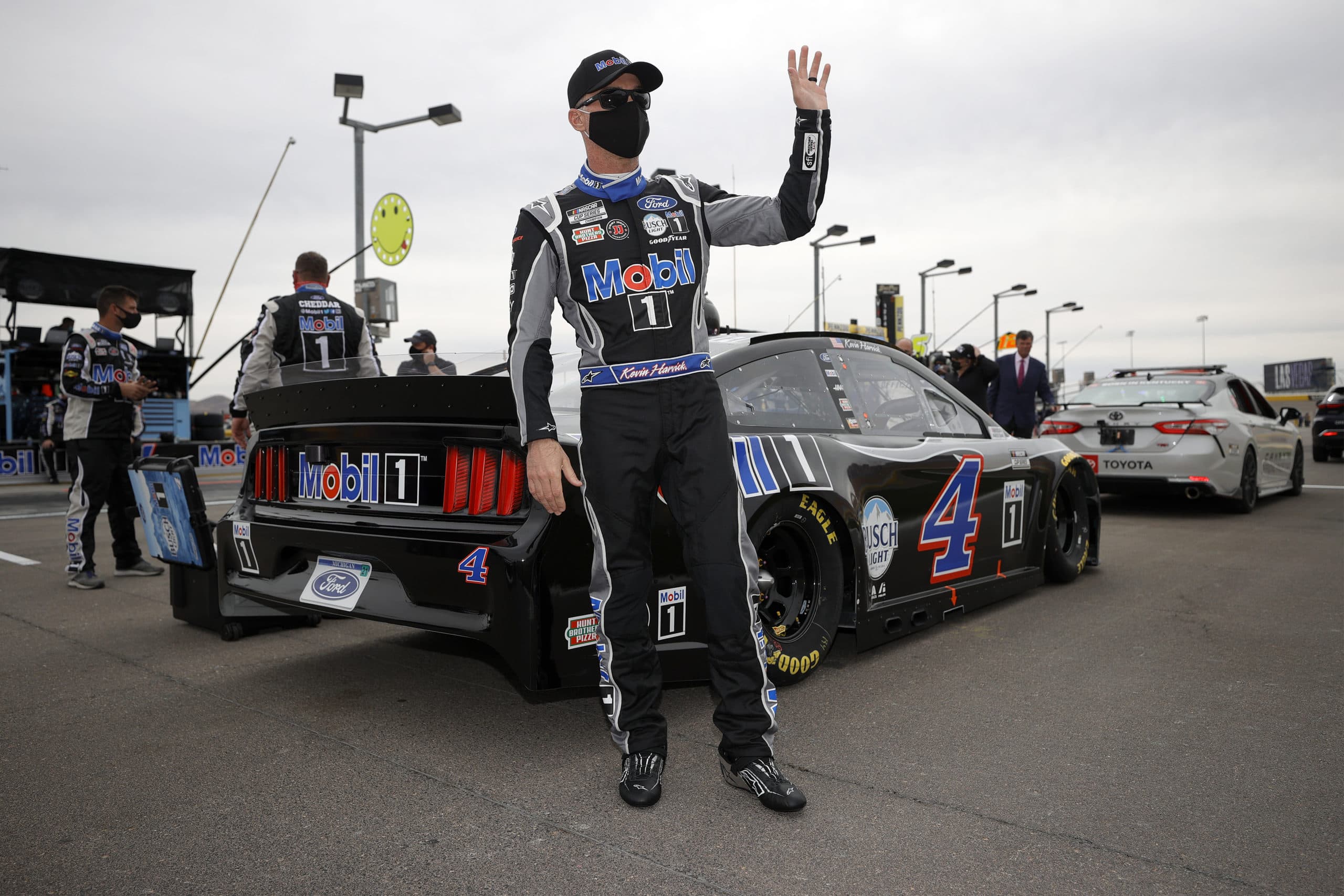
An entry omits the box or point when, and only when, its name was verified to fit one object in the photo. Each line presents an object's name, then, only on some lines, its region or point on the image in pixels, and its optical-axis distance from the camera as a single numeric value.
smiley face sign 12.84
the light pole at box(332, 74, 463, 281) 13.03
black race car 2.68
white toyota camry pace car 8.23
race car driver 2.46
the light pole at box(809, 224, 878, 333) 26.86
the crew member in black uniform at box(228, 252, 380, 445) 5.12
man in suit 9.30
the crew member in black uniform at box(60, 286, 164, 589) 5.59
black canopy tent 12.14
